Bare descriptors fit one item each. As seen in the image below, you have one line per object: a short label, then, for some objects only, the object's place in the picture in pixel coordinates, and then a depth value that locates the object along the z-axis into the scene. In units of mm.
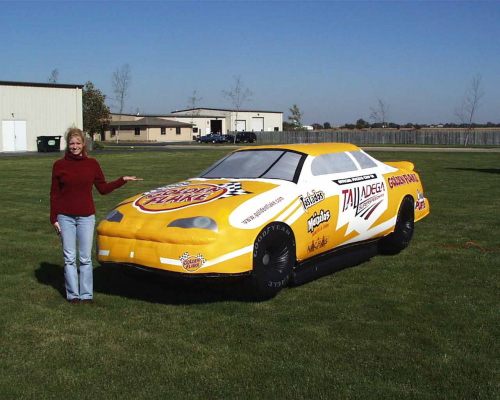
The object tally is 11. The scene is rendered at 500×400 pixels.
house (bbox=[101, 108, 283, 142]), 95375
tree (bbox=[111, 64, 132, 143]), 74975
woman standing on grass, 5867
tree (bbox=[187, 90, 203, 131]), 104012
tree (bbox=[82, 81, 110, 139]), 72750
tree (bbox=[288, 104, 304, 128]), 110875
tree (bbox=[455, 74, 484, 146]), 64200
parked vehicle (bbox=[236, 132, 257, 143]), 75062
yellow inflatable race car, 5543
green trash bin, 43844
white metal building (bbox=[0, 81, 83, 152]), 44594
